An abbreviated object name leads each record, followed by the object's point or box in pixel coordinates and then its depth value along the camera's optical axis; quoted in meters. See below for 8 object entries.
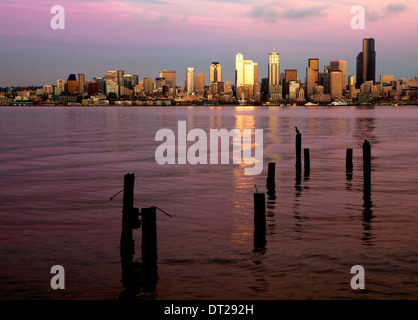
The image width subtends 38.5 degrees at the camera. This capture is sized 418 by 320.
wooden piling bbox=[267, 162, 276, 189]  33.12
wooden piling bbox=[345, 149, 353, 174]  42.84
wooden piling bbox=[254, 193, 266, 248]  21.82
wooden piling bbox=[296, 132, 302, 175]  41.40
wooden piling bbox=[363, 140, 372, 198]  30.20
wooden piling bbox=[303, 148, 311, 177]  41.46
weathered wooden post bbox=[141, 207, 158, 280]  17.75
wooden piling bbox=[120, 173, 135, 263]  19.83
